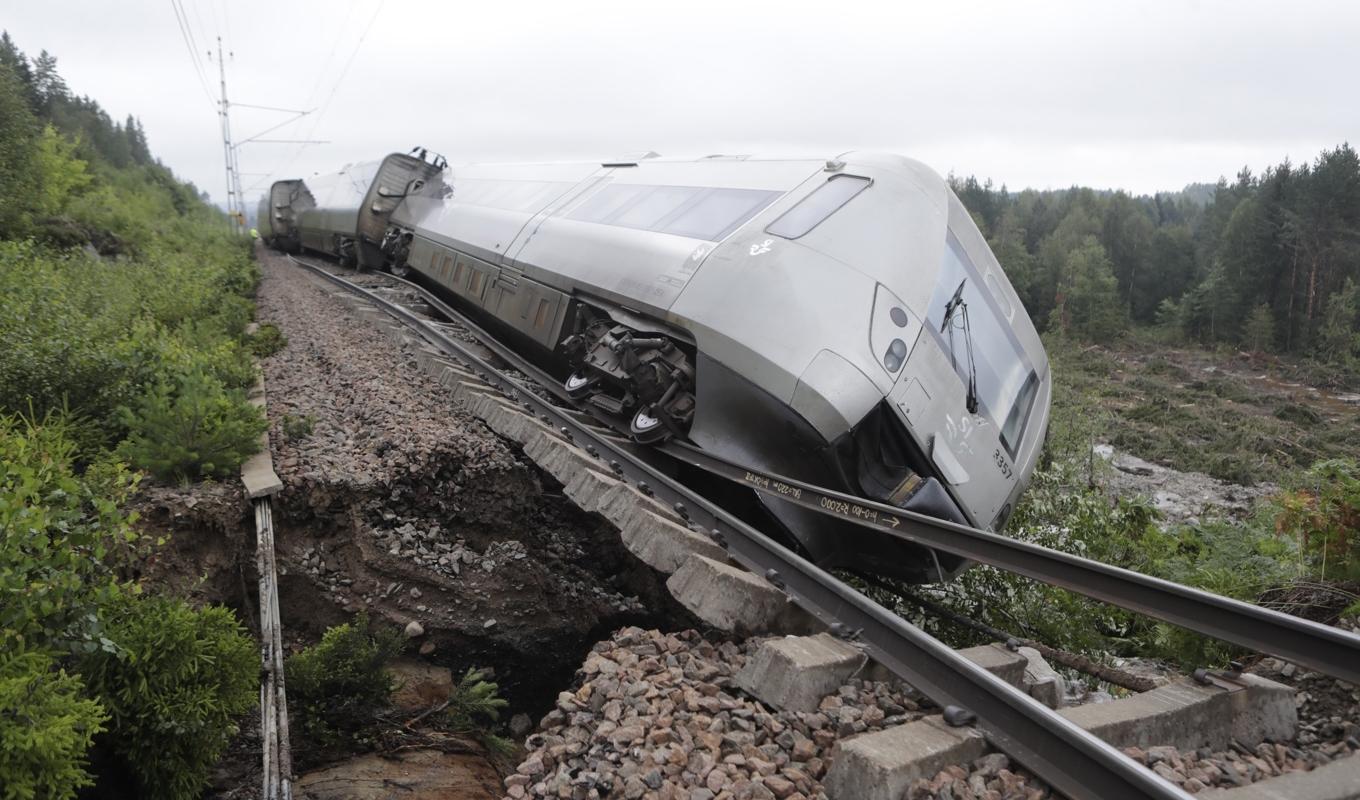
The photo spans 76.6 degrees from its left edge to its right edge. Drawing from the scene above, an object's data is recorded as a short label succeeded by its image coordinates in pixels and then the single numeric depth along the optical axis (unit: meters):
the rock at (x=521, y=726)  5.14
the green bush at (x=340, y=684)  4.34
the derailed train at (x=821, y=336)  5.41
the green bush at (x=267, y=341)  10.03
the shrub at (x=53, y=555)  3.25
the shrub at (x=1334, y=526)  4.82
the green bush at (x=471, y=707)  4.66
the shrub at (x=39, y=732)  2.73
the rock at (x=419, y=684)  5.02
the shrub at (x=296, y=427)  6.61
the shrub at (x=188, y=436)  5.59
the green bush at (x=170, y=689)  3.42
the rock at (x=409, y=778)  4.02
